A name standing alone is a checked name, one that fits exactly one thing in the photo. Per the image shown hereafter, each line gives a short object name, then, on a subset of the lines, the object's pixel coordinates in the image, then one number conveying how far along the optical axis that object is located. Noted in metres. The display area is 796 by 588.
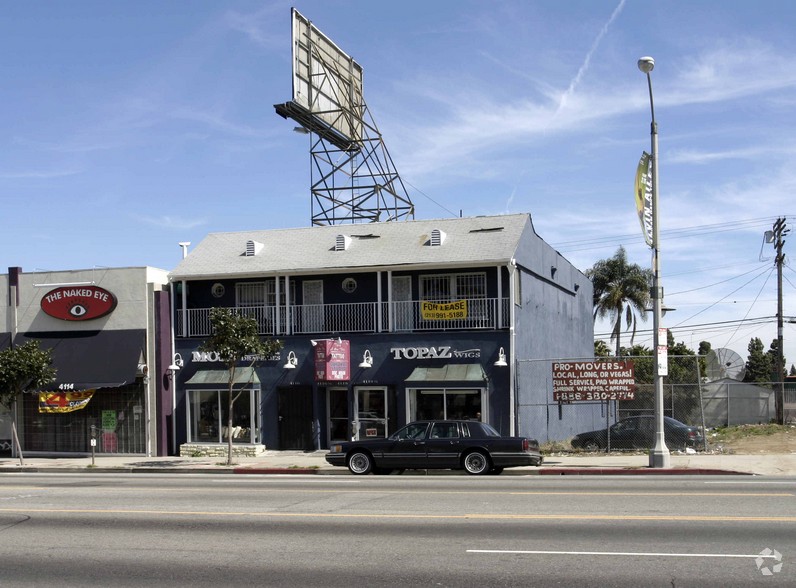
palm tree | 53.84
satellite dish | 49.72
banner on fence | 25.97
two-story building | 27.27
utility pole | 36.12
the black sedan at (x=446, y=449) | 20.34
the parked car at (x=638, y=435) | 25.80
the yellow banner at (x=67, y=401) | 29.31
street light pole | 21.55
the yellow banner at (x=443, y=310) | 27.58
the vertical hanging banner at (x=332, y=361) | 27.38
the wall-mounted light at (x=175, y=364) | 29.61
